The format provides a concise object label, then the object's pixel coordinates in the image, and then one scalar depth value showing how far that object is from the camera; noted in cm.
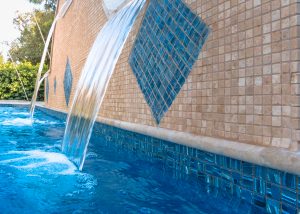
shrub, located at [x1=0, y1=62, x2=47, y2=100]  1612
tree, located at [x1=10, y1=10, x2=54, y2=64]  2027
